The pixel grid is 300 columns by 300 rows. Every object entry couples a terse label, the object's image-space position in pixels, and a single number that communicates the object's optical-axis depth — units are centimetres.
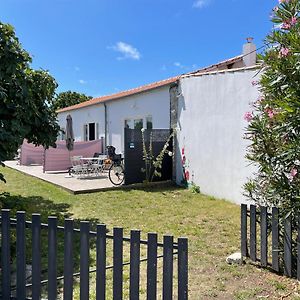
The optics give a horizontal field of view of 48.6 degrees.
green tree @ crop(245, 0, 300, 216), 385
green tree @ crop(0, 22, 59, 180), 592
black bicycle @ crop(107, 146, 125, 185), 1218
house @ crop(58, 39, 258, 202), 893
